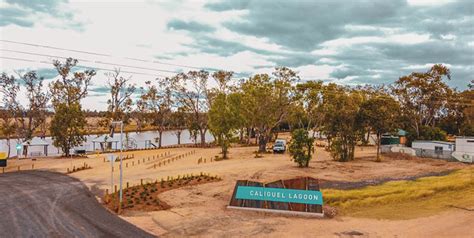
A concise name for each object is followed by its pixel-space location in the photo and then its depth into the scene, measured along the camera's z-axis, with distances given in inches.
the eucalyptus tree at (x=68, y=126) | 2285.9
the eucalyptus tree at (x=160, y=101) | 3337.4
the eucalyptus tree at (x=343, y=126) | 2111.2
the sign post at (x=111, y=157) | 960.9
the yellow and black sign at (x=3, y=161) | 1829.6
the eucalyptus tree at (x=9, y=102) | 2630.4
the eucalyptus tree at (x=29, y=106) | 2657.5
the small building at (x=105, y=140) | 2600.9
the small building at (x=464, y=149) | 2000.5
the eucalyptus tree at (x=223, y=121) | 2228.1
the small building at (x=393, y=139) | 3095.5
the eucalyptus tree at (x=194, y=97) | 3198.8
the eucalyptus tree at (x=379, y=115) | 2084.2
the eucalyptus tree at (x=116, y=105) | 3036.4
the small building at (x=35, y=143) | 2330.2
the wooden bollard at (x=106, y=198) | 1044.4
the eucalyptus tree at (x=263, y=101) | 2577.0
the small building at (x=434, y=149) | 2139.5
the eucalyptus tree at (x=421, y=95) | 2748.5
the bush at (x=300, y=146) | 1775.3
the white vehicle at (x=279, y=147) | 2511.8
